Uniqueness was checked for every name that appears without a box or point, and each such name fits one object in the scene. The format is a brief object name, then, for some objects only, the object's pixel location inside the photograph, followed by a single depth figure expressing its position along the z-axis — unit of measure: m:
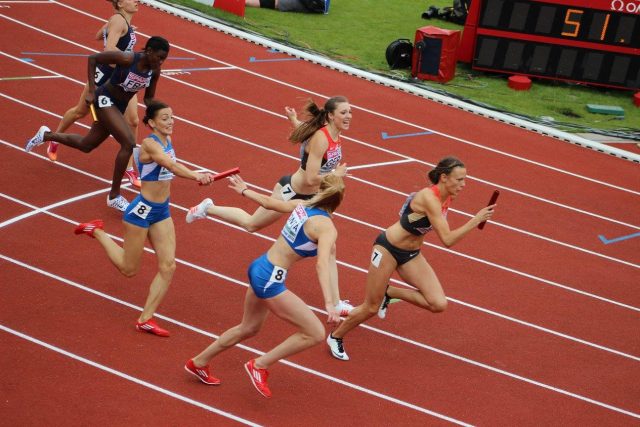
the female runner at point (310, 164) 16.95
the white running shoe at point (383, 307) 16.88
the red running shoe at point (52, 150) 22.31
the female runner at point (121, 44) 20.91
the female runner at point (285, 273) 13.57
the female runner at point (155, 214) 15.70
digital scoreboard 33.03
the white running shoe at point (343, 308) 17.36
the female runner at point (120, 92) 19.11
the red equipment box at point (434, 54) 33.41
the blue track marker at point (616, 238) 23.36
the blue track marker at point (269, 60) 32.78
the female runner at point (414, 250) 15.29
